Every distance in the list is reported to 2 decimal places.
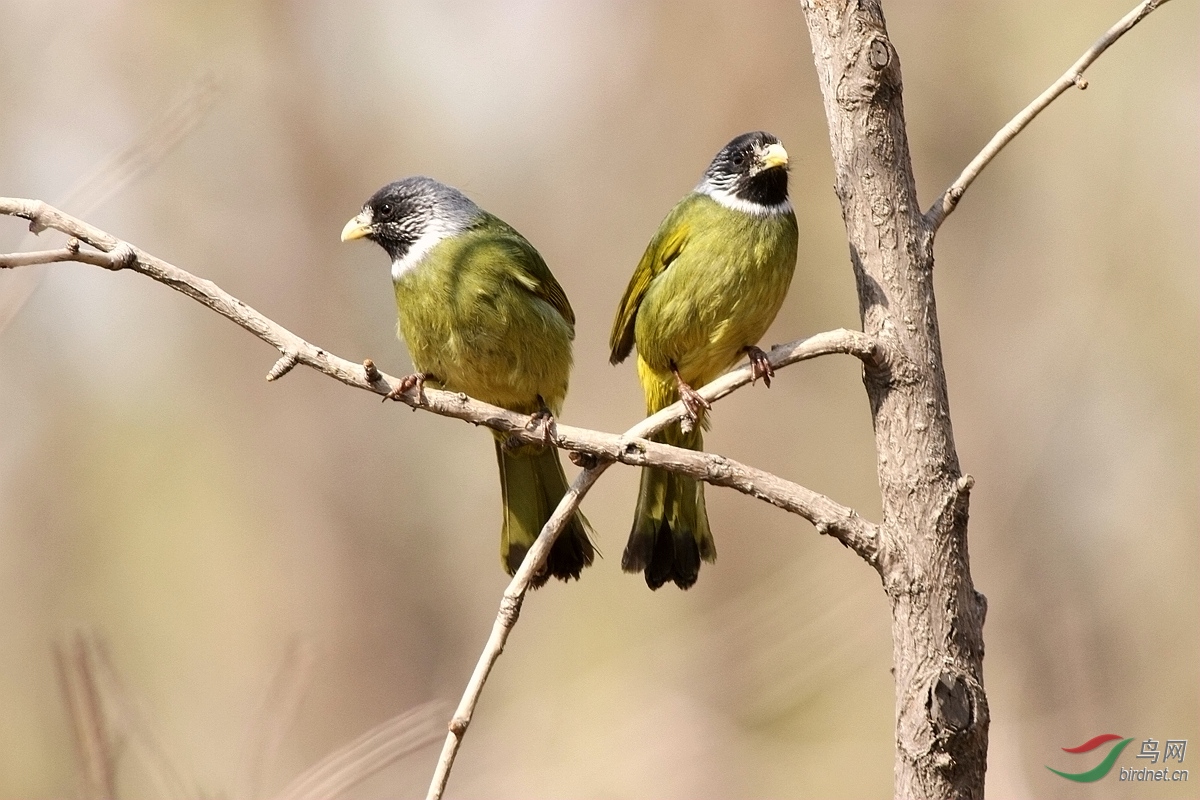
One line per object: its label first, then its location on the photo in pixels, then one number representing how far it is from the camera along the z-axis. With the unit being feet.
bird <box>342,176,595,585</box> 26.78
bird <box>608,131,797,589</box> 26.30
